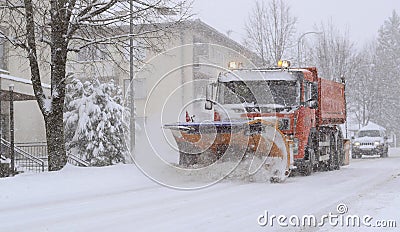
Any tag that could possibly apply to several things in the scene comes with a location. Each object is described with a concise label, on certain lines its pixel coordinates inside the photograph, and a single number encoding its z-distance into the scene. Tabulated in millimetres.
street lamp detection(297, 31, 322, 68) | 32156
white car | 30594
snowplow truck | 12695
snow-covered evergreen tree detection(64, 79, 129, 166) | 24703
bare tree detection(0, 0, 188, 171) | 14992
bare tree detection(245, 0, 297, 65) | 31641
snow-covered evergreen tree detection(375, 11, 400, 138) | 59894
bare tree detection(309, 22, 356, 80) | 40312
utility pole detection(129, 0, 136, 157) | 20555
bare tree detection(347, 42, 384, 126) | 52094
